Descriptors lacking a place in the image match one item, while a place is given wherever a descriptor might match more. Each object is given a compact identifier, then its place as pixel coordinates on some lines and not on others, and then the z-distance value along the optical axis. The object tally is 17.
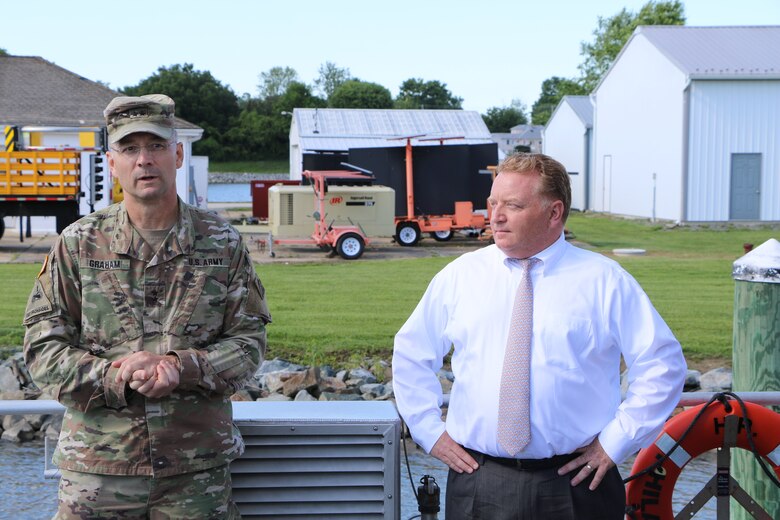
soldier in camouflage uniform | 2.85
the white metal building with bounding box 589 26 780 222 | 31.66
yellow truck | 22.02
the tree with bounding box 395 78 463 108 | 122.00
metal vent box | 3.34
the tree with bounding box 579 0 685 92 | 71.38
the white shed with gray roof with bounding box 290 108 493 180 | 42.28
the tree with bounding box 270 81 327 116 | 106.88
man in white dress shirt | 3.00
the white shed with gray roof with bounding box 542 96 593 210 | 45.69
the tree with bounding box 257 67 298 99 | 151.88
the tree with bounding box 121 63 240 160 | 97.25
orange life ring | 3.74
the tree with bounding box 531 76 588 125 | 77.29
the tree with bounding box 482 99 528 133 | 119.12
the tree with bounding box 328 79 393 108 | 103.88
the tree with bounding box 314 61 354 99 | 141.38
